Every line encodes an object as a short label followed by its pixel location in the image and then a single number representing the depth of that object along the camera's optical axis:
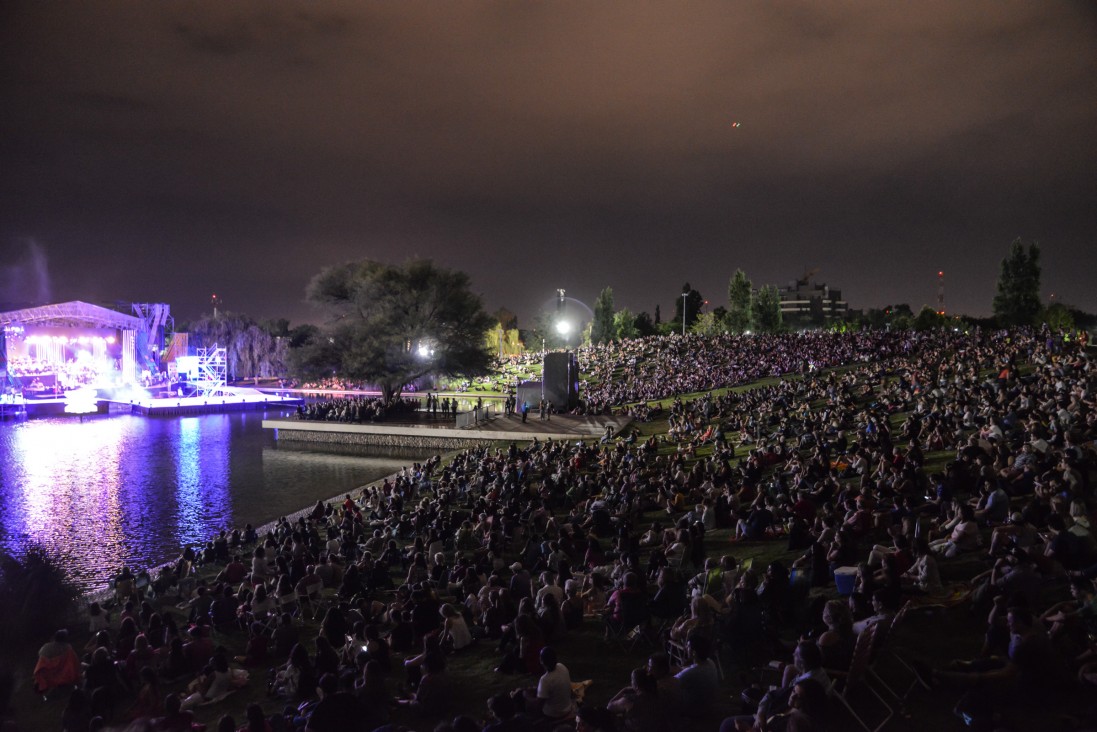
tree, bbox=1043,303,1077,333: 78.01
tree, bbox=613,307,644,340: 99.88
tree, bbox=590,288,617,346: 101.50
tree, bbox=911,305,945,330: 95.12
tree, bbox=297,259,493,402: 47.88
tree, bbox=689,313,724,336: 95.62
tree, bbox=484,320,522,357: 110.64
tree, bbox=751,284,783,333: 83.00
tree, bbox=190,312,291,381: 93.90
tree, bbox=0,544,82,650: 11.66
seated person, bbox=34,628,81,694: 8.47
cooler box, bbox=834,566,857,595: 8.09
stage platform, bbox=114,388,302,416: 57.28
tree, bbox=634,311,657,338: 111.25
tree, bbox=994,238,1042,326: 66.06
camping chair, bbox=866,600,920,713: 5.96
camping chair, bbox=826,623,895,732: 5.88
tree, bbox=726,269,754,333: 90.44
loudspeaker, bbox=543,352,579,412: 38.81
